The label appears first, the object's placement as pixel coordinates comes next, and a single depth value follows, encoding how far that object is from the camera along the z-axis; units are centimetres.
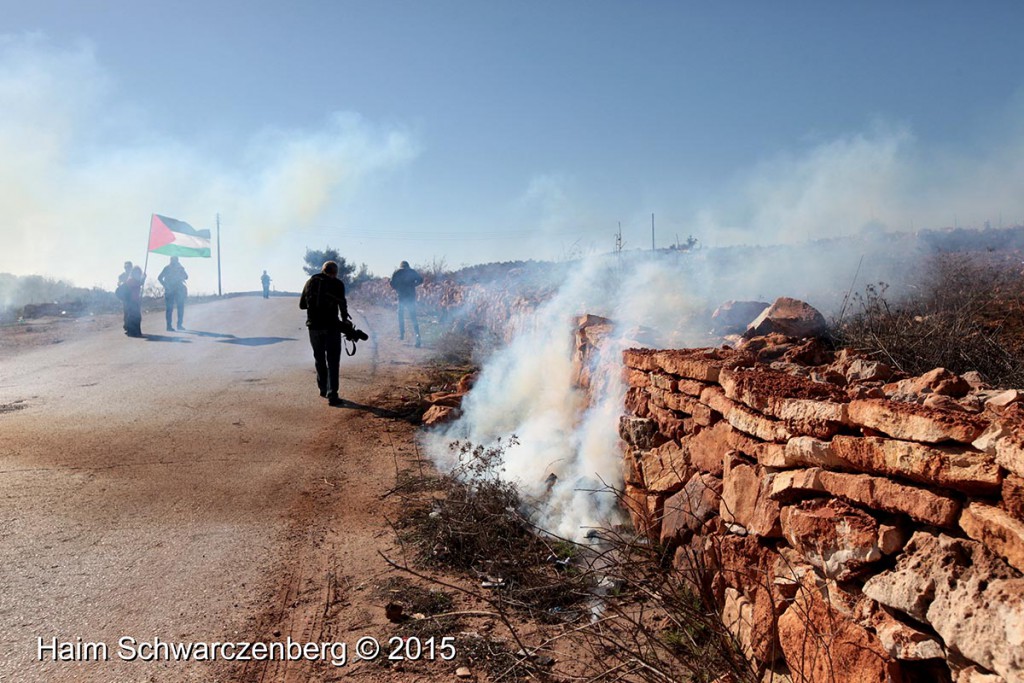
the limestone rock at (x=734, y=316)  629
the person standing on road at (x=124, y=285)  1547
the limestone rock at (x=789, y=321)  562
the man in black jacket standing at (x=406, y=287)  1485
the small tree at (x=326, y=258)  3449
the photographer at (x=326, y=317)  910
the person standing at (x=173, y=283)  1638
